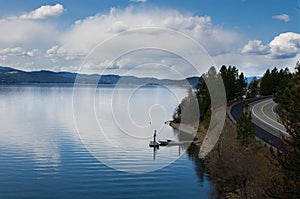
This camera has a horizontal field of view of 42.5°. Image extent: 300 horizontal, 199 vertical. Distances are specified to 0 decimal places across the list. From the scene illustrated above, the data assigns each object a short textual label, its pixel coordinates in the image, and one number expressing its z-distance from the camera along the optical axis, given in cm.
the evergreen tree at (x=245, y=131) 3941
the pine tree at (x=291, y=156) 2099
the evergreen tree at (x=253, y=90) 11394
